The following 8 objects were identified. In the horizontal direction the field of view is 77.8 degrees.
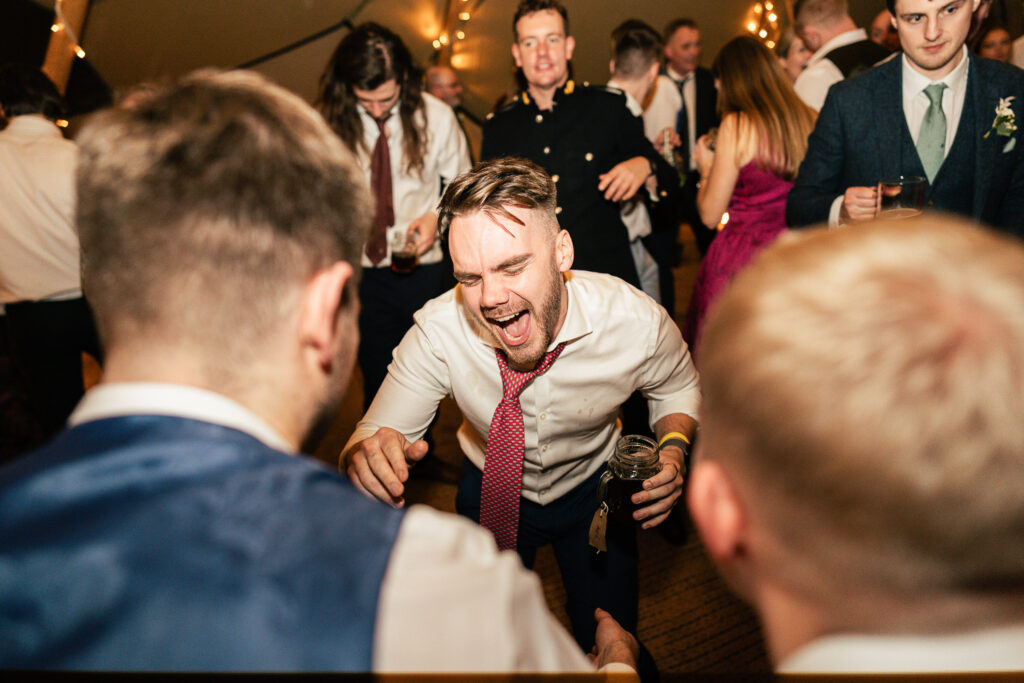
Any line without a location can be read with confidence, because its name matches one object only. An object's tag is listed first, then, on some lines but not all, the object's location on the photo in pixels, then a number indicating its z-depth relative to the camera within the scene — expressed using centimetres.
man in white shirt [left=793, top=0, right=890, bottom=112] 334
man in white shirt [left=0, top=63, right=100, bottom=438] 259
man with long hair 282
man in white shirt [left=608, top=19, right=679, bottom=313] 339
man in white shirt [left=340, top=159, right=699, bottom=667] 170
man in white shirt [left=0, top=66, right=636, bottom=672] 55
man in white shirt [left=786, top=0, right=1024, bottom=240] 208
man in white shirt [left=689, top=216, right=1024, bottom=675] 48
